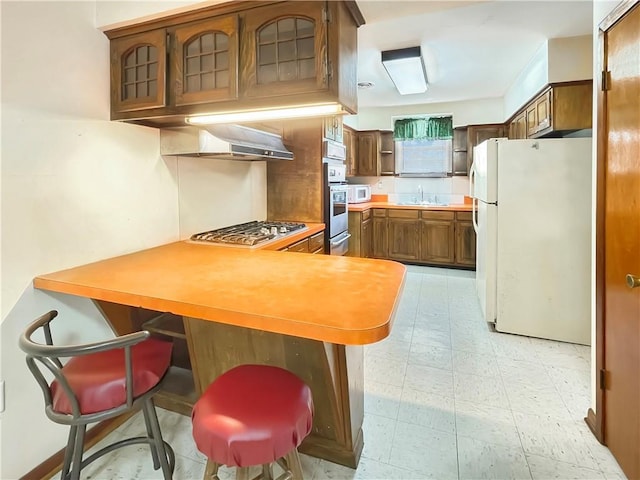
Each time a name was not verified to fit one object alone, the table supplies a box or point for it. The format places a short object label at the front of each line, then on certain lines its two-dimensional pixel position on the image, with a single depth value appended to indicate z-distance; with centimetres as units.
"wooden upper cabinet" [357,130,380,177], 612
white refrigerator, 292
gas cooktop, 249
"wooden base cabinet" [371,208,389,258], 581
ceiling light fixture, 337
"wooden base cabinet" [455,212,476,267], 529
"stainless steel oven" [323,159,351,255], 373
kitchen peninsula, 117
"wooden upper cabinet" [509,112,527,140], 431
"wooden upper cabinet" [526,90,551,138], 347
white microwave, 567
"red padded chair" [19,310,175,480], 122
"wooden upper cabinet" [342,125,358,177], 567
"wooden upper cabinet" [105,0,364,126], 163
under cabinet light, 179
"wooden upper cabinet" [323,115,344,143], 372
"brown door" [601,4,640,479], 152
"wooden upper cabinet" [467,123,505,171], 540
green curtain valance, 587
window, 590
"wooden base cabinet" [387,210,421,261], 564
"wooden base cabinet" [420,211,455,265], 541
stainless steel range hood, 226
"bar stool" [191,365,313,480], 108
